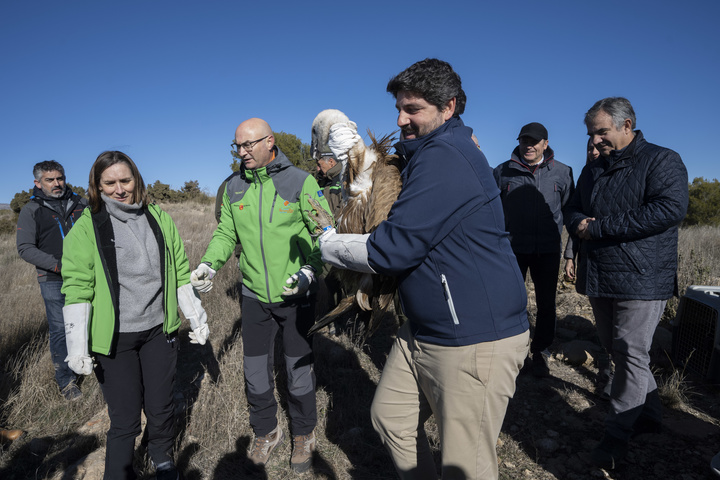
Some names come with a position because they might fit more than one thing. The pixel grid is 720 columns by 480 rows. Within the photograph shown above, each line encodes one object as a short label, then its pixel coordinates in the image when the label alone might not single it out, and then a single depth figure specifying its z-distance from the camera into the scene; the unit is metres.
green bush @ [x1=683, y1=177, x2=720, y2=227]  16.02
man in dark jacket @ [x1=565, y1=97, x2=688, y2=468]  2.51
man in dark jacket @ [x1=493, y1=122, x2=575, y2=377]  3.84
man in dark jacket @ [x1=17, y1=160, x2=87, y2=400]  3.92
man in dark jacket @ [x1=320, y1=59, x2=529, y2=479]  1.58
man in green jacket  2.81
